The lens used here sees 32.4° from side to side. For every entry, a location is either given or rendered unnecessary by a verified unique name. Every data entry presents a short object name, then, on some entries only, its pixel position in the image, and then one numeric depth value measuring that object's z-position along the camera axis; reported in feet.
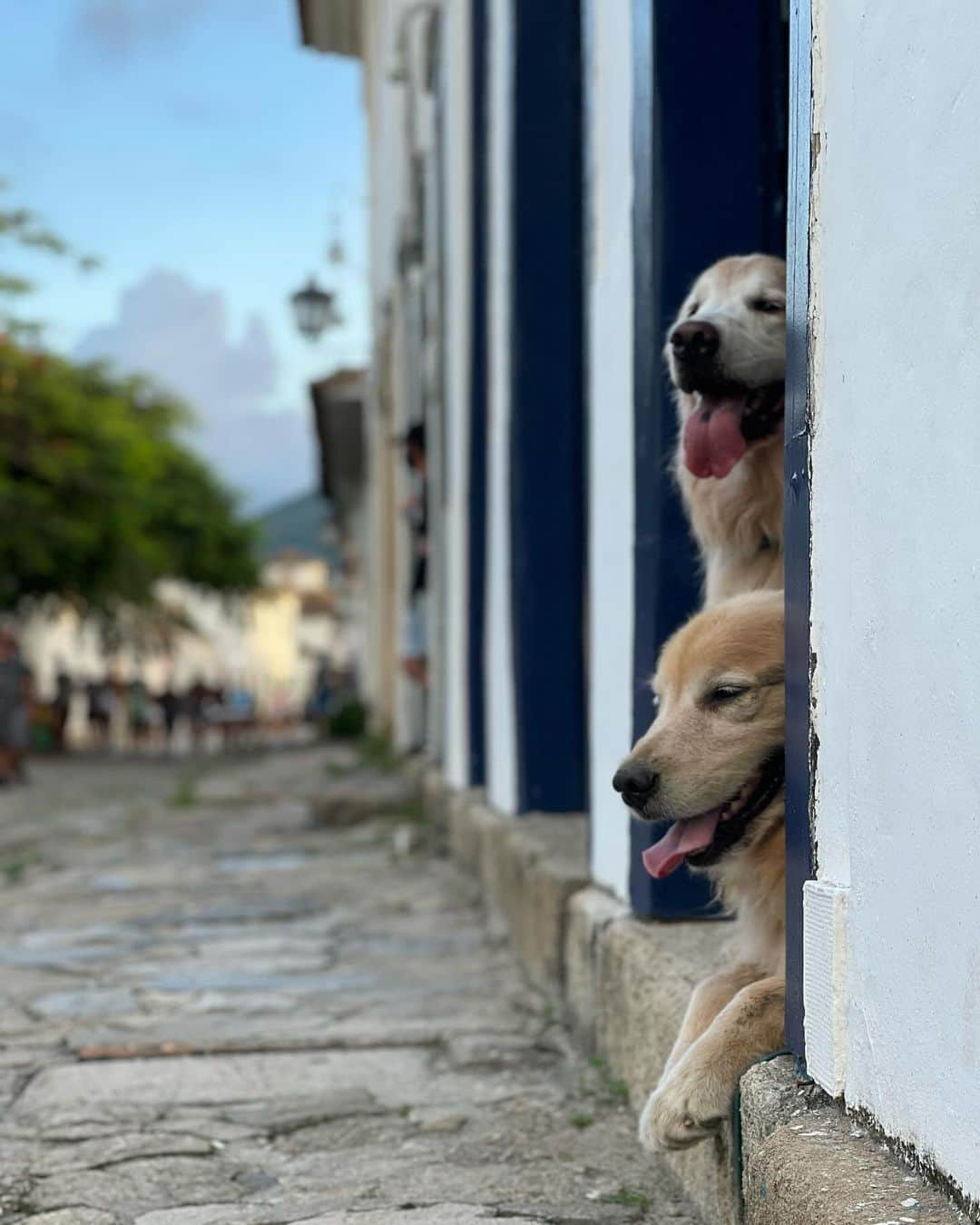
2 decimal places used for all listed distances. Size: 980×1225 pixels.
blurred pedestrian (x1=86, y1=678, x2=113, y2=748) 115.03
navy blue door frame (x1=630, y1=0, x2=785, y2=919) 12.55
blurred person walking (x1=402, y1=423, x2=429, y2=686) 38.78
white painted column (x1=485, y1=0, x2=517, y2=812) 21.97
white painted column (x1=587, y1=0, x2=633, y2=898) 13.91
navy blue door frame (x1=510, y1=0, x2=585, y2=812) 21.01
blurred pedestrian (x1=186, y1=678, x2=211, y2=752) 120.37
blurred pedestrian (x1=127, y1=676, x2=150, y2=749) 117.39
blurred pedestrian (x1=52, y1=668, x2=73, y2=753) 104.06
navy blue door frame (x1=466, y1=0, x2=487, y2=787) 25.49
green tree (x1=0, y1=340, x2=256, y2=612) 72.64
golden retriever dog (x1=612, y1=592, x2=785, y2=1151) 8.95
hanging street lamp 68.49
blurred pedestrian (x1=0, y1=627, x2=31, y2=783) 62.23
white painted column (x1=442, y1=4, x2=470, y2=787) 27.27
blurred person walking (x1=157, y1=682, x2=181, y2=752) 116.78
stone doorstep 6.99
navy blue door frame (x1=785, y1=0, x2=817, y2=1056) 8.31
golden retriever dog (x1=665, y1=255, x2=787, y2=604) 10.64
